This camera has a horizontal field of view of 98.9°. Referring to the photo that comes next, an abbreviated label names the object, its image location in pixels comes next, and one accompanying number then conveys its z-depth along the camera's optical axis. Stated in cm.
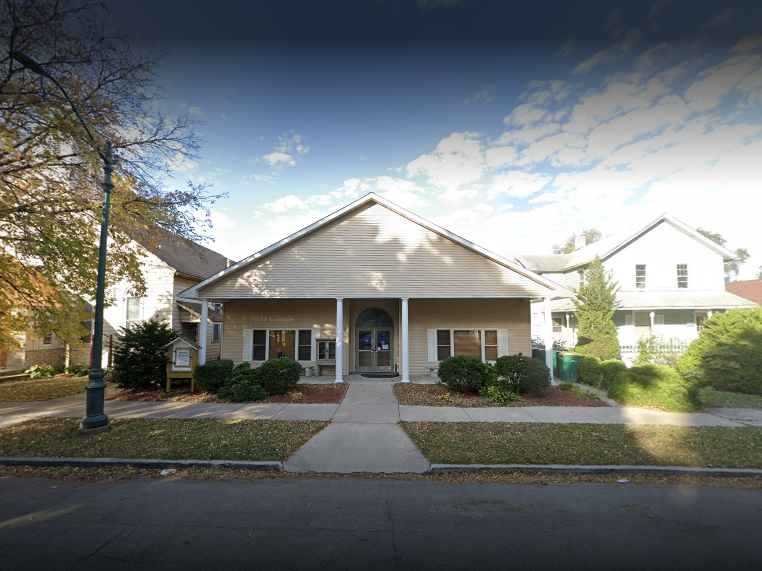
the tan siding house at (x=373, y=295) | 1288
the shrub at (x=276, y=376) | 1055
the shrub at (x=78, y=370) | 1494
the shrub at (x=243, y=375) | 1050
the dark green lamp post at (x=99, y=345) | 707
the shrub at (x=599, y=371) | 1148
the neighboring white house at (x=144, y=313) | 1545
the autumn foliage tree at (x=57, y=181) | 768
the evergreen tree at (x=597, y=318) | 1828
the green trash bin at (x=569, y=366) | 1327
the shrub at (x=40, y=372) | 1460
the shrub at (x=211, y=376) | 1077
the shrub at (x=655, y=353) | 1588
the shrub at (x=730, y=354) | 1139
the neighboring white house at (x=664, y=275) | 2145
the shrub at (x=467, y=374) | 1048
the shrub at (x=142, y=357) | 1098
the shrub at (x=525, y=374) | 1038
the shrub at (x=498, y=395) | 979
